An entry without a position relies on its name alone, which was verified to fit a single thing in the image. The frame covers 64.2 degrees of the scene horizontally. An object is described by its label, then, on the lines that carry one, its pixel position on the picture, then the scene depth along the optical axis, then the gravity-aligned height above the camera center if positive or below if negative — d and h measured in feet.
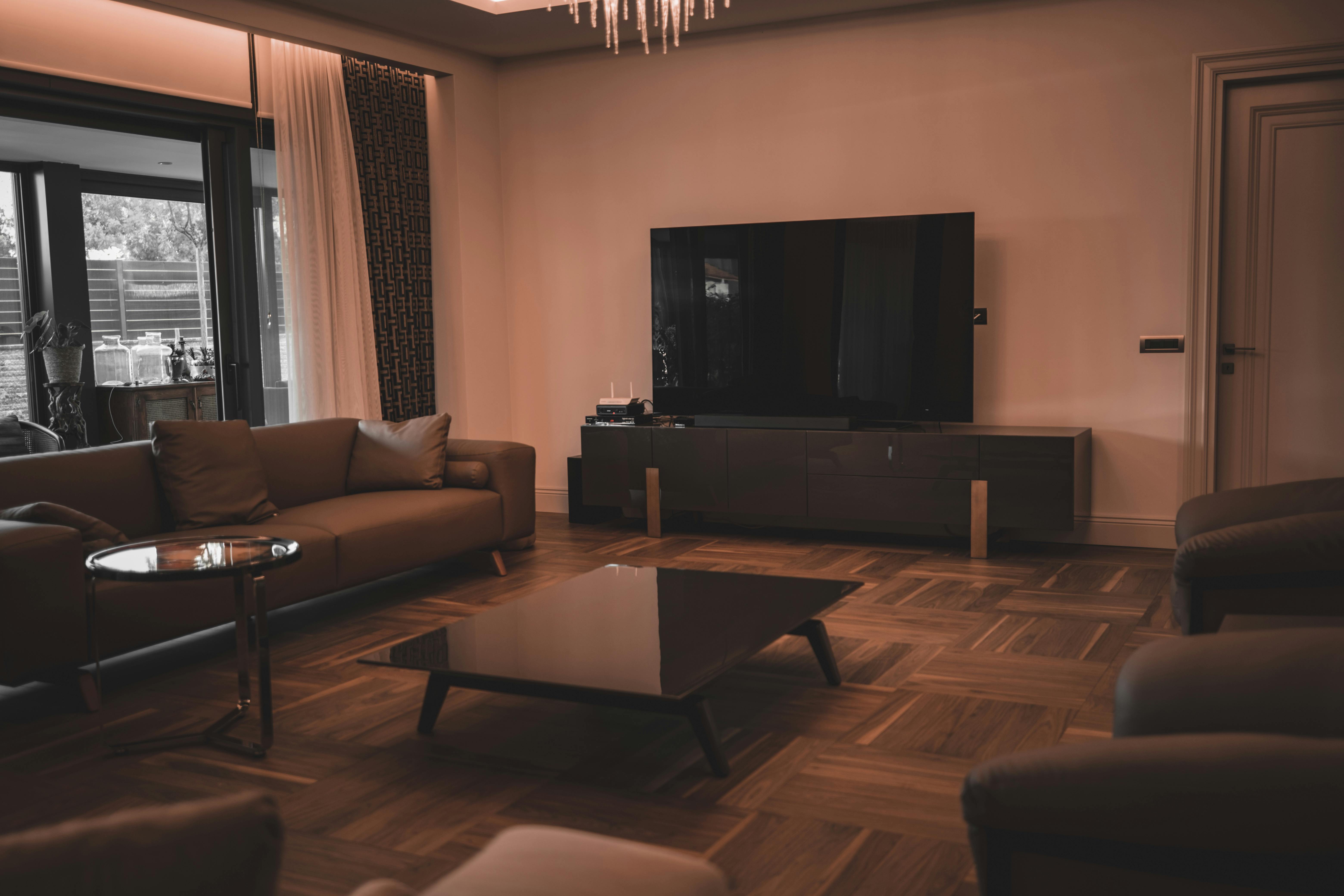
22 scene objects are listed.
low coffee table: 8.00 -2.42
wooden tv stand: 15.72 -2.02
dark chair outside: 15.40 -1.07
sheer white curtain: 17.40 +1.99
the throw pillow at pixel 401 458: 15.34 -1.44
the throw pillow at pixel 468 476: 15.53 -1.73
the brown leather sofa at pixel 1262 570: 8.01 -1.79
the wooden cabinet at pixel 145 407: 16.46 -0.69
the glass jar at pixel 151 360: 16.83 +0.05
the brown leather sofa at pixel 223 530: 9.47 -2.00
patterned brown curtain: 18.66 +2.44
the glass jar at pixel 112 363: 16.34 +0.02
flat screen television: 16.69 +0.47
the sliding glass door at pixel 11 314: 15.20 +0.75
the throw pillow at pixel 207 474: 12.62 -1.34
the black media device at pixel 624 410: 19.12 -1.03
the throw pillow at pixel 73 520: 10.12 -1.47
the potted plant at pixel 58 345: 15.62 +0.31
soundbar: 17.35 -1.23
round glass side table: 8.24 -1.60
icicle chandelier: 10.80 +3.57
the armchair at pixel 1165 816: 3.80 -1.76
